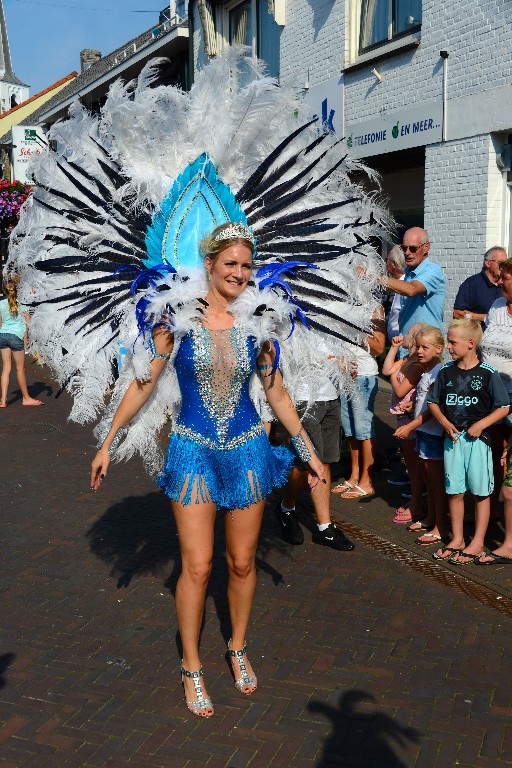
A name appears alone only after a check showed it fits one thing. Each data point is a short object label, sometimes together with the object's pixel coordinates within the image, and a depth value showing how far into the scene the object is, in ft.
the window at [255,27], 48.70
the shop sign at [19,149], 65.82
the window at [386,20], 36.31
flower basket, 61.98
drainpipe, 33.65
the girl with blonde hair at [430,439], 18.67
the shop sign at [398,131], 35.35
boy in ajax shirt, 17.28
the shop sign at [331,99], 42.37
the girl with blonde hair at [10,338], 36.24
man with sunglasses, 20.74
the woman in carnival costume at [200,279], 11.60
